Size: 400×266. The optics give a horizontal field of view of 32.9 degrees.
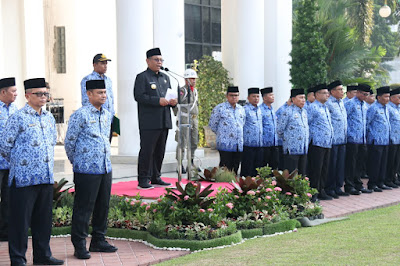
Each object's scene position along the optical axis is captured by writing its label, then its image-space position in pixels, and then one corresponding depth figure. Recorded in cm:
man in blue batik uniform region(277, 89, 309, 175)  1044
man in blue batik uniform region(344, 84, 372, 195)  1202
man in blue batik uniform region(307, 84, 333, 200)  1083
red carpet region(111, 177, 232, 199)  939
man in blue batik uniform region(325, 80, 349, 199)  1138
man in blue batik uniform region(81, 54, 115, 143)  901
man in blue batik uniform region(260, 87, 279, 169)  1179
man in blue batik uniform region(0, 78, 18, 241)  759
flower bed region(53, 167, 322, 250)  751
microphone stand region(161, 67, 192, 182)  934
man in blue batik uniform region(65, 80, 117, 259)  686
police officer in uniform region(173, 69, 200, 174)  958
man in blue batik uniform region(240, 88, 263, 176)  1151
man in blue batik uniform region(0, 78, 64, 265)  641
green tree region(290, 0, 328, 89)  1634
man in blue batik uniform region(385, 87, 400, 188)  1269
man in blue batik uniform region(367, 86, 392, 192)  1239
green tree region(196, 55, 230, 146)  1775
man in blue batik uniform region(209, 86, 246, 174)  1109
